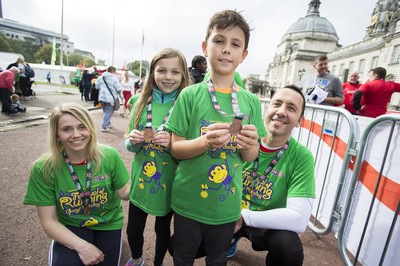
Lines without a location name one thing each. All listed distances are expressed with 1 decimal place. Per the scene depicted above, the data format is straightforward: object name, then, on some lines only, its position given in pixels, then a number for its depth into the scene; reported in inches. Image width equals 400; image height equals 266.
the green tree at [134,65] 3961.6
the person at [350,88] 261.7
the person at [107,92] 285.9
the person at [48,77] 1413.6
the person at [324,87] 180.7
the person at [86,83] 550.9
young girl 73.7
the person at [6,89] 311.1
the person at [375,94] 202.1
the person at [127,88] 442.3
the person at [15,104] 323.9
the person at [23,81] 438.2
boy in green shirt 58.5
